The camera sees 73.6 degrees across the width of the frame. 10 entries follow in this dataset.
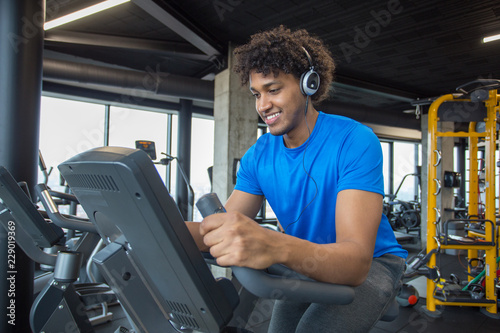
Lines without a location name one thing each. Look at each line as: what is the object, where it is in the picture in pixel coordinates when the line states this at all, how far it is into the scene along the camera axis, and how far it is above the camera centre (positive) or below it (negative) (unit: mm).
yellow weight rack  3043 -347
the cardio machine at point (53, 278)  1483 -470
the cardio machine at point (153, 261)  529 -159
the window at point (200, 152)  7629 +530
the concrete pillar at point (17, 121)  2242 +348
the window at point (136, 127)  6586 +963
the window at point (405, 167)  11289 +403
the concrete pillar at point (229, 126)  4613 +698
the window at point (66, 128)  5648 +799
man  663 -53
